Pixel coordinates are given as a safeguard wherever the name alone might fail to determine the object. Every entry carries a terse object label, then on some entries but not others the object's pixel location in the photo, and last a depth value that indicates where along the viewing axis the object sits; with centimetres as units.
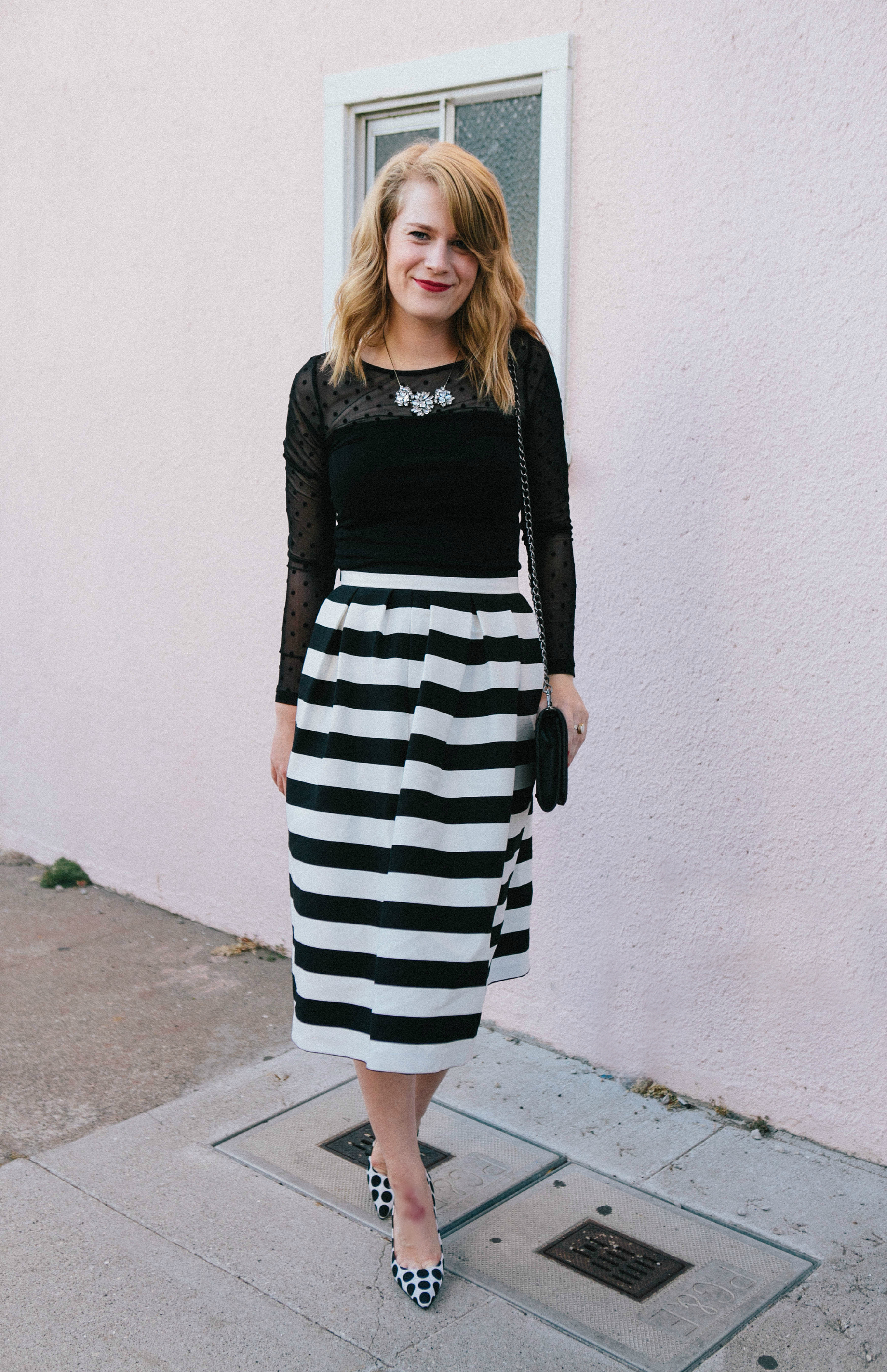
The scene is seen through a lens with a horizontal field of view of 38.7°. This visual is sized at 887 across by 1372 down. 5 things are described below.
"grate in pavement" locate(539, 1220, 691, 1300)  242
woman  229
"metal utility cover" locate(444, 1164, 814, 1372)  228
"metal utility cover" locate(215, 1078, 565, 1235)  270
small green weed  470
